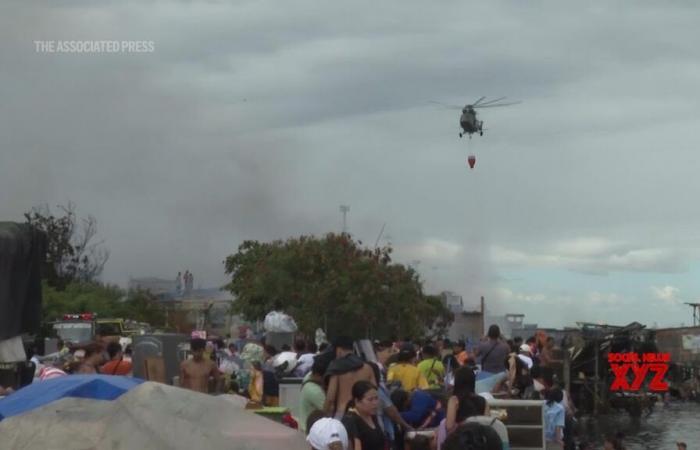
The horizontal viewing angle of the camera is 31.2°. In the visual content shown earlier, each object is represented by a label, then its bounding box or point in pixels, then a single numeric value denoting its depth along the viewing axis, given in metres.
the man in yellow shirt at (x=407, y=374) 14.42
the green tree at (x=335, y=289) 59.56
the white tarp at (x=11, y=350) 11.59
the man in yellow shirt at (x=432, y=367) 16.97
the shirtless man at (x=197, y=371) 13.97
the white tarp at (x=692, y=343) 64.94
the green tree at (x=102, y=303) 60.47
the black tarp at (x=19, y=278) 11.50
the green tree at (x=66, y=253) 75.44
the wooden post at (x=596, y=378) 44.19
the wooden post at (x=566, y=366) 32.78
